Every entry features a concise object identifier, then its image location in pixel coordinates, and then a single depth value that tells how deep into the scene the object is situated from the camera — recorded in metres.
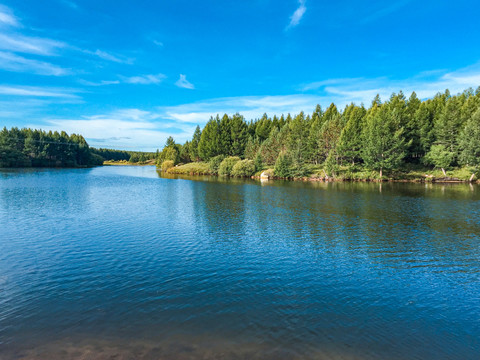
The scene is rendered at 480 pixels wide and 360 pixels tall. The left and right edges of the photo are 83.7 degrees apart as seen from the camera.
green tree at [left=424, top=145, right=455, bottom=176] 81.25
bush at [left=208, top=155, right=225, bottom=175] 125.50
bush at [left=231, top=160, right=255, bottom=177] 111.81
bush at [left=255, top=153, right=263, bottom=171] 113.94
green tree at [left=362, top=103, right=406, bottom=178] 84.62
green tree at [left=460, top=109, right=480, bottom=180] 73.75
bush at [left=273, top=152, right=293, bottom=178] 101.12
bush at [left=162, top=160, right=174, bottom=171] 156.38
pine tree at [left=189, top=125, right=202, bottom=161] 159.75
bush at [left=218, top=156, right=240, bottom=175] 117.25
